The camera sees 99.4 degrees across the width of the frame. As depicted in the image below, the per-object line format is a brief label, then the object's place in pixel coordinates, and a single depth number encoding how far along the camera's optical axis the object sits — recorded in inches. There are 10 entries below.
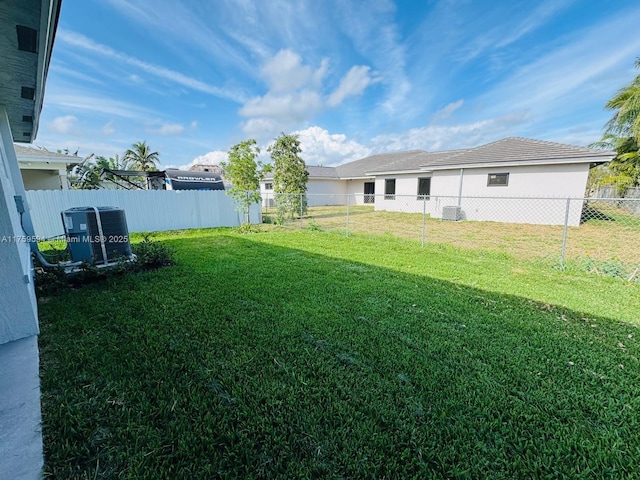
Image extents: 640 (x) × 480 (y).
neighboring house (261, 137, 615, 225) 408.8
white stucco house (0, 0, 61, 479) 58.7
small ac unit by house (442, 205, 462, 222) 491.6
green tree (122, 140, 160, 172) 1128.8
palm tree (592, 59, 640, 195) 503.2
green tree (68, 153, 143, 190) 749.3
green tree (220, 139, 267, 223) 388.5
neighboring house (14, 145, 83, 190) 370.7
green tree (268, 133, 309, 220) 568.7
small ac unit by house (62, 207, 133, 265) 176.1
